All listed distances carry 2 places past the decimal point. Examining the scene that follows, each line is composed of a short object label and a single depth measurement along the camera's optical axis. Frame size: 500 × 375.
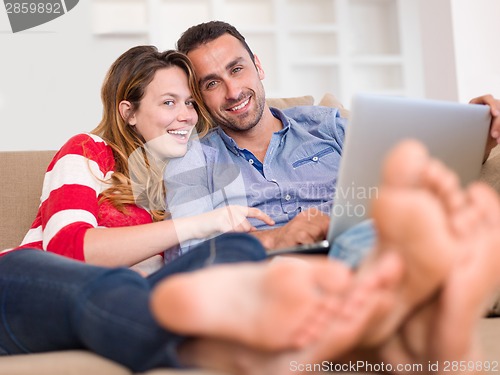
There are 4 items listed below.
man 1.94
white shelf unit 4.30
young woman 0.82
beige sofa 1.80
